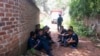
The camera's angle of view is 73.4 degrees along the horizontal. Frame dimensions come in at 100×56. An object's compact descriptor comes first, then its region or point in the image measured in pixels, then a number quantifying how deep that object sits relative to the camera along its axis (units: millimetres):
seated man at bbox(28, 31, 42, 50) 2844
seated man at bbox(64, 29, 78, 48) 3660
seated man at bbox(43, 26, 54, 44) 3708
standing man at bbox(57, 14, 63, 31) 6914
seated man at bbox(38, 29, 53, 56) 2842
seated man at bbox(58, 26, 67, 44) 3895
